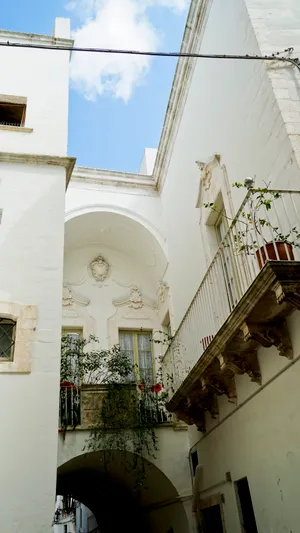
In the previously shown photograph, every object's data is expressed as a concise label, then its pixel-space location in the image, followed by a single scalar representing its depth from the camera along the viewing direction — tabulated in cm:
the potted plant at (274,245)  494
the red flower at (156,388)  970
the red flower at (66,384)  879
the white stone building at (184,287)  559
